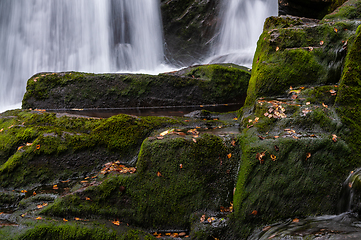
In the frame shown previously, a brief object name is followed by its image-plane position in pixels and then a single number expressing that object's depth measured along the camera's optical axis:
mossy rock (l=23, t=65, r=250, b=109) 7.60
